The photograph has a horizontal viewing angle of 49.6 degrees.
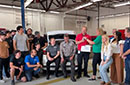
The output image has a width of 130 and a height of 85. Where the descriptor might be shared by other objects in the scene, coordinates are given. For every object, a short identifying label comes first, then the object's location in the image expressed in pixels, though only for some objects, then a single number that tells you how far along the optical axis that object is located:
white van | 5.55
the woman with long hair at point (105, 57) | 3.81
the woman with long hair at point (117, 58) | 4.01
